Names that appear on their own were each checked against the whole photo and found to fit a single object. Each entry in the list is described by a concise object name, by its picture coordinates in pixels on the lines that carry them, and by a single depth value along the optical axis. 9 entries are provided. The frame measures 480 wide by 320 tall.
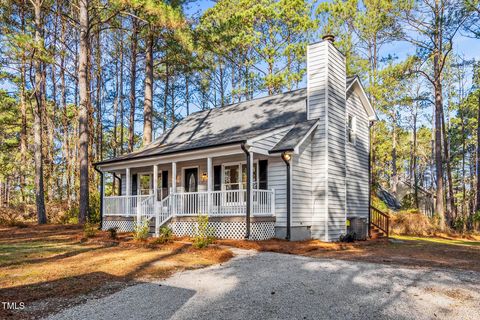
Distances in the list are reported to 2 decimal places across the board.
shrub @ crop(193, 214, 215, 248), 9.81
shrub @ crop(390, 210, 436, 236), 19.97
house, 12.70
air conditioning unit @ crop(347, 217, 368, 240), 15.44
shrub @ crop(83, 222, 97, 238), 12.95
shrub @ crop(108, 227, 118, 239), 12.95
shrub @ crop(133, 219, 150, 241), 11.91
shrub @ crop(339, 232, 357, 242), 14.27
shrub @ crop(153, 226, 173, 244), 11.06
